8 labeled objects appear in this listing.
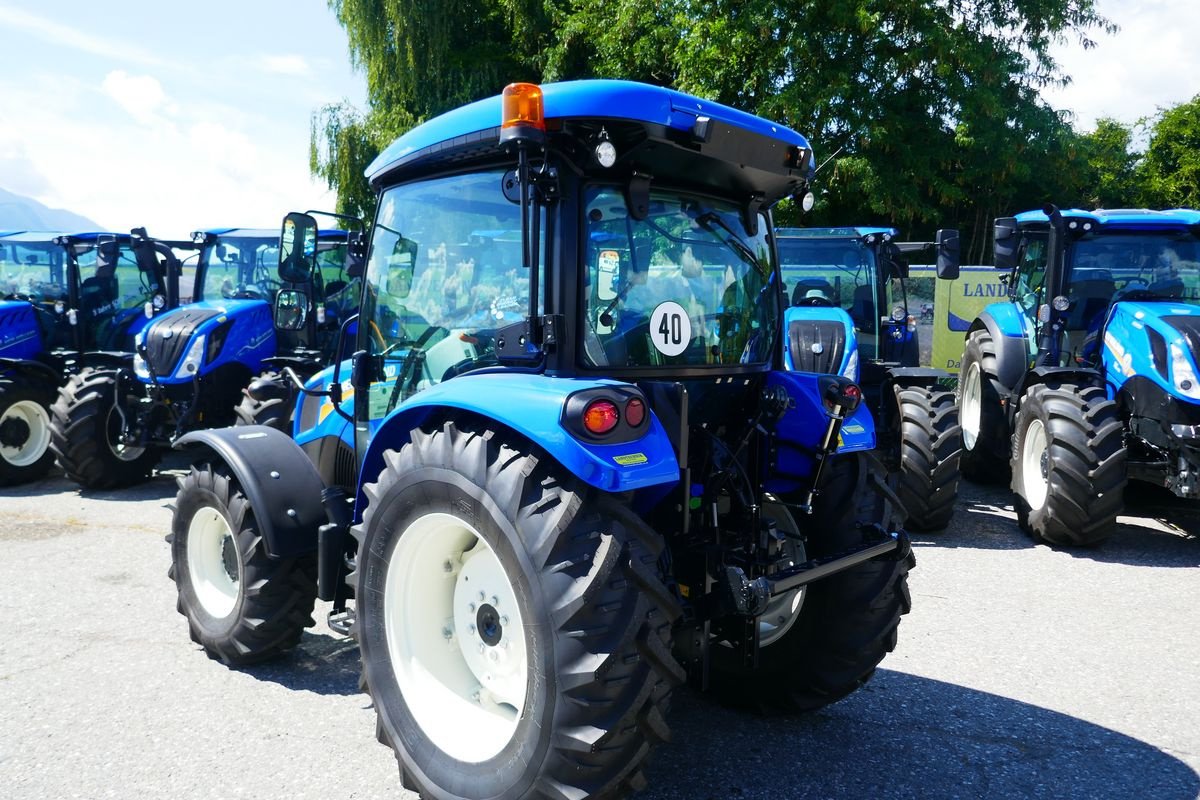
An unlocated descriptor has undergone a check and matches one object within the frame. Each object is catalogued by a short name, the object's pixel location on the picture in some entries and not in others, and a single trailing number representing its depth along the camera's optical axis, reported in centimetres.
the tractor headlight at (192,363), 798
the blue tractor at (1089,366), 621
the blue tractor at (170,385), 802
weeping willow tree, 1673
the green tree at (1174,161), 1931
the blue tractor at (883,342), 679
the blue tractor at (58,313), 870
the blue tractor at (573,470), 250
